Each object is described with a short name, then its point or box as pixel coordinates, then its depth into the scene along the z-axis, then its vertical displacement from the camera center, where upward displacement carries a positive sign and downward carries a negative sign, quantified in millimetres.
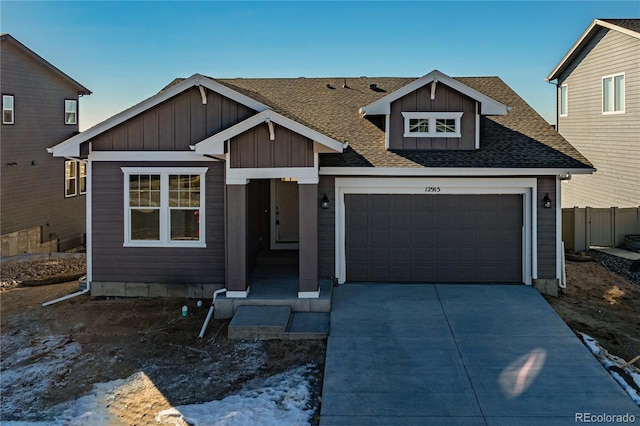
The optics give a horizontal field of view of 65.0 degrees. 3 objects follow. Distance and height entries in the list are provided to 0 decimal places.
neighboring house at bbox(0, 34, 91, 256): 16828 +1824
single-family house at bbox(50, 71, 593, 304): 10461 +272
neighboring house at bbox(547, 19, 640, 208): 16953 +3754
